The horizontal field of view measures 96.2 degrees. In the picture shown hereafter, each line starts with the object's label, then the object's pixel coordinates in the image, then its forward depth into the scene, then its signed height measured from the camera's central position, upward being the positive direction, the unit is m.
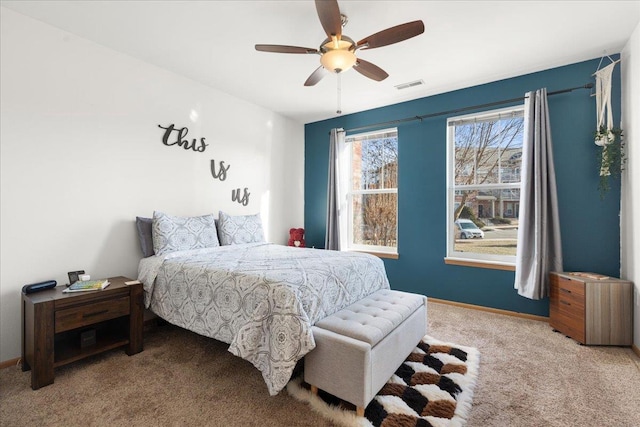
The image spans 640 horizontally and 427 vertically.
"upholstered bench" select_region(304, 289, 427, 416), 1.63 -0.85
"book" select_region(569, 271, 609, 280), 2.59 -0.58
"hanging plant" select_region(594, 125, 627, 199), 2.62 +0.55
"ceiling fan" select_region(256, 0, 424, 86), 1.80 +1.21
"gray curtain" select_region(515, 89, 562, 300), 2.91 +0.03
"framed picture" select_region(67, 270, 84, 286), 2.30 -0.52
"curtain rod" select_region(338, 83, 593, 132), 2.93 +1.27
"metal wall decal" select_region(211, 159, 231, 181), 3.65 +0.54
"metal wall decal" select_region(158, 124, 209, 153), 3.18 +0.84
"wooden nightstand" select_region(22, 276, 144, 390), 1.92 -0.83
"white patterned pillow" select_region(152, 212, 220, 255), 2.78 -0.21
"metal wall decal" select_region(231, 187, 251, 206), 3.90 +0.22
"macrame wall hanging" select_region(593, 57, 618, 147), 2.64 +1.04
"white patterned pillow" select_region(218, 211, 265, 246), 3.37 -0.21
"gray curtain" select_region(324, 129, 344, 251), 4.40 +0.27
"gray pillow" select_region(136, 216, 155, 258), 2.83 -0.23
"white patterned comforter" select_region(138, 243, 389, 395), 1.73 -0.60
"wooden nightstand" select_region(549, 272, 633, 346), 2.45 -0.86
